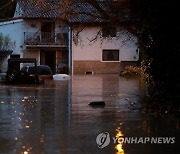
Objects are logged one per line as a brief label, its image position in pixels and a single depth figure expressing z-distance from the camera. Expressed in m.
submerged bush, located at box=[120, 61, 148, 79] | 42.36
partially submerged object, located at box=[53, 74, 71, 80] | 42.34
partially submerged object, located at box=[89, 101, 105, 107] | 18.77
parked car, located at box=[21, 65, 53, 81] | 38.62
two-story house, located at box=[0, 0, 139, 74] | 54.34
